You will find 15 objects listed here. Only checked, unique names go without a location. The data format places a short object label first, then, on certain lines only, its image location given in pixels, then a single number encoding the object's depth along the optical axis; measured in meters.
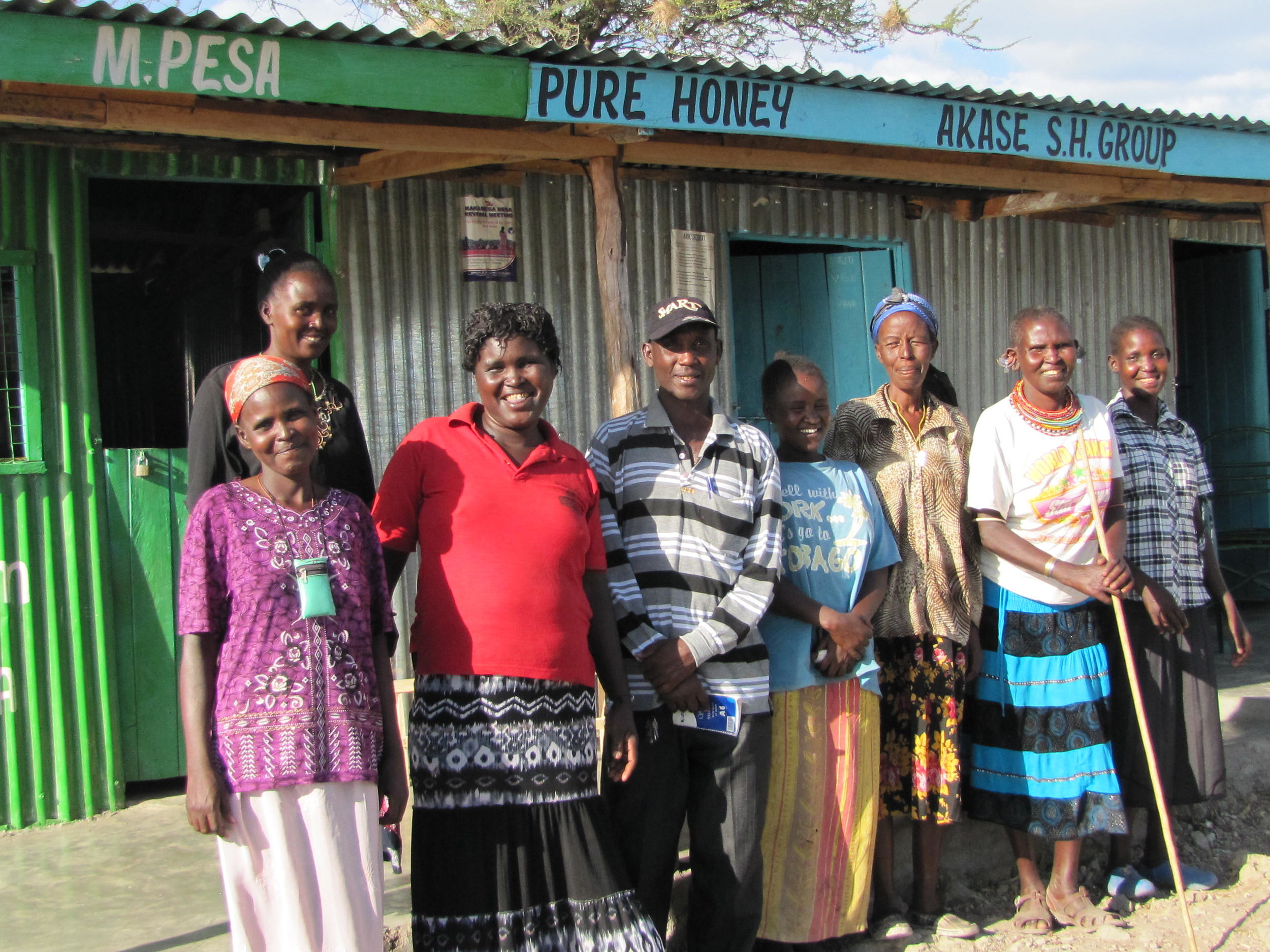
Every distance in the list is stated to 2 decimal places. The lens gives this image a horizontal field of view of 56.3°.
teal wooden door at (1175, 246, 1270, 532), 8.34
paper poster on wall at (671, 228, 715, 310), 5.82
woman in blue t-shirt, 3.21
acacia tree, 11.60
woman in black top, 2.71
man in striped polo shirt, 2.96
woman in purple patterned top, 2.36
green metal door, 4.70
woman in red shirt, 2.66
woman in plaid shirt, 3.94
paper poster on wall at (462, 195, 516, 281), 5.31
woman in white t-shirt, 3.60
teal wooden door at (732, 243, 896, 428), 6.42
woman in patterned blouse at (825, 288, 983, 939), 3.43
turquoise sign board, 4.35
